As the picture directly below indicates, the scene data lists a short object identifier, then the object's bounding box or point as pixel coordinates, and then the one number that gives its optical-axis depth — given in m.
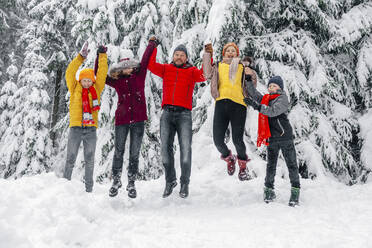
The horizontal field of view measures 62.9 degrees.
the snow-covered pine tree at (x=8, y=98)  16.45
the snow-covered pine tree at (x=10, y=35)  18.19
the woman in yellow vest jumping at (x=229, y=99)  5.14
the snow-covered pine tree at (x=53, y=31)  15.65
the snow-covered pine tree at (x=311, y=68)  7.54
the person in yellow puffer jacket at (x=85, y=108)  5.20
